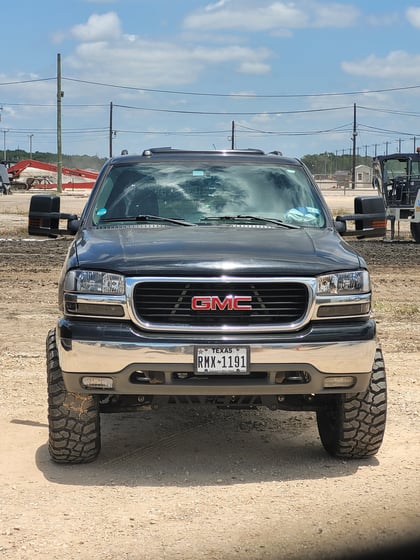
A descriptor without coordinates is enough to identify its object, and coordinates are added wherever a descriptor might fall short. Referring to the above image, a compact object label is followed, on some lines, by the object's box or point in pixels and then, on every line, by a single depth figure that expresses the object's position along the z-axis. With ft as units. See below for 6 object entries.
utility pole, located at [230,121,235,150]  348.92
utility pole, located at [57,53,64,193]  197.26
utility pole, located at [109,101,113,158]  342.44
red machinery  247.91
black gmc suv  16.22
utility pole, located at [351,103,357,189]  290.31
